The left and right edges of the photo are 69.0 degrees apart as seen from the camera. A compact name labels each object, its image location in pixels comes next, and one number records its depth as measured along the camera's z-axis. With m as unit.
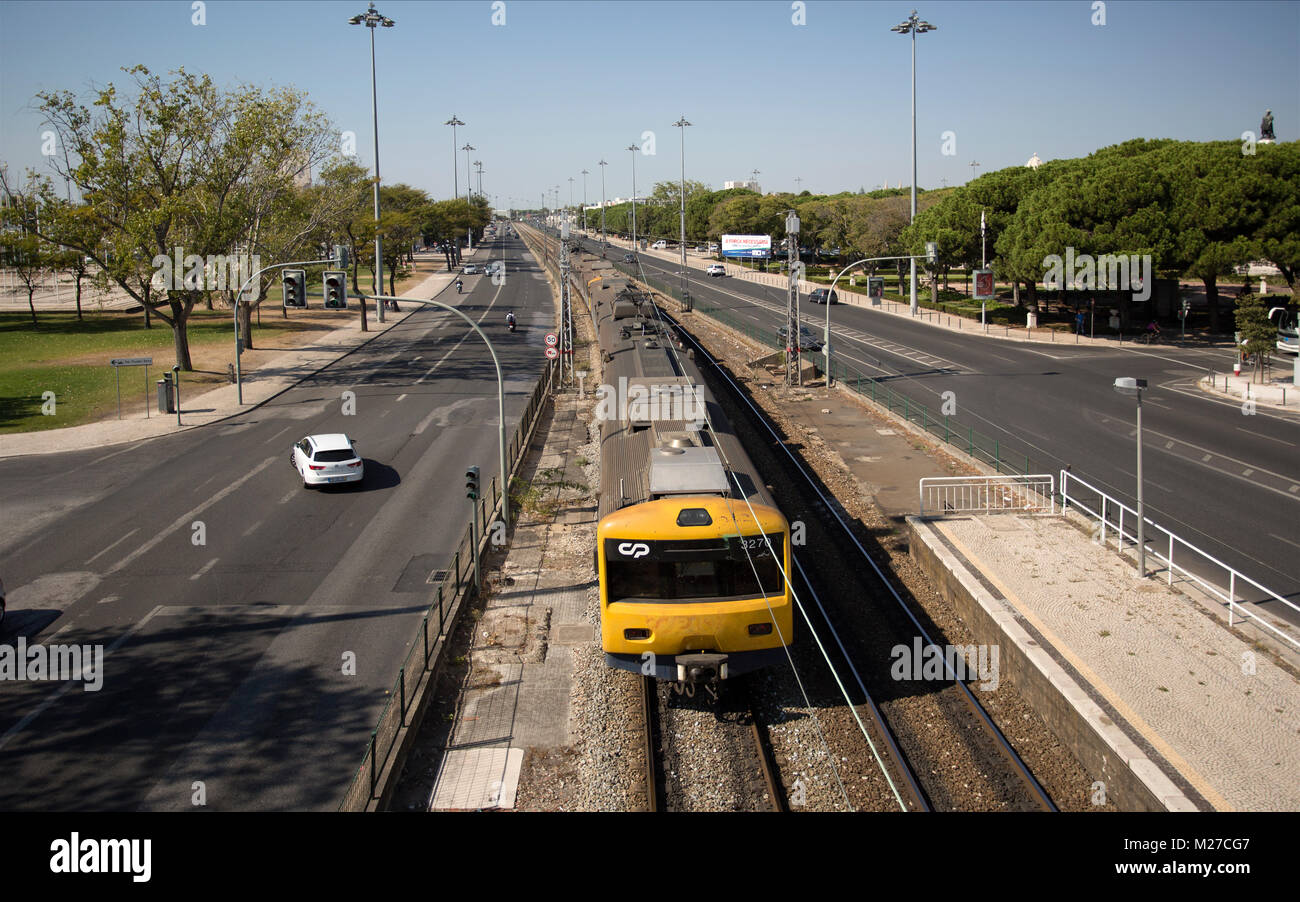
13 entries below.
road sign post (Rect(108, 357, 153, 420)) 33.53
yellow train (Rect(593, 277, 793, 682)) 12.07
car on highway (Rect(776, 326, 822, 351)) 45.55
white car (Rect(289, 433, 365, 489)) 25.31
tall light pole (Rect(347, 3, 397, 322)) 56.72
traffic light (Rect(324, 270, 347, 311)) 24.45
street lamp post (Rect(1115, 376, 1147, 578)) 15.81
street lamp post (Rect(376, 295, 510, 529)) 21.73
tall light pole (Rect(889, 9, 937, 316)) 58.28
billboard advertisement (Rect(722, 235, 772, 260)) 103.56
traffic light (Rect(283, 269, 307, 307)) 27.16
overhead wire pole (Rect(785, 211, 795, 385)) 36.84
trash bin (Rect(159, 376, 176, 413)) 35.06
